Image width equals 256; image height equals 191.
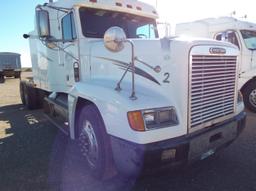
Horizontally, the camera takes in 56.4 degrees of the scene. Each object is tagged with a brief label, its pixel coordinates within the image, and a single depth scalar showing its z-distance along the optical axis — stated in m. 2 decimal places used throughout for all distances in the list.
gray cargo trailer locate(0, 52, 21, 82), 28.16
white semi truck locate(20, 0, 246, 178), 2.58
